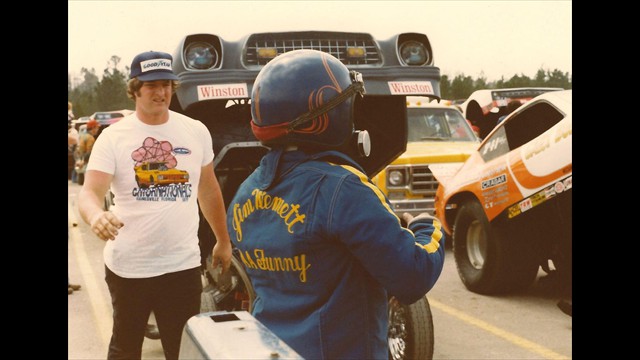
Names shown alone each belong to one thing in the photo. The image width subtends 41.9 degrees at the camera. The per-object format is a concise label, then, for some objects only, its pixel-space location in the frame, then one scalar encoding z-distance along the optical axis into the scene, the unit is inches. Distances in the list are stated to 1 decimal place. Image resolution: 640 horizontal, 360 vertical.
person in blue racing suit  81.3
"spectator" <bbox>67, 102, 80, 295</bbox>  329.2
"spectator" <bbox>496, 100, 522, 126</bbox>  461.7
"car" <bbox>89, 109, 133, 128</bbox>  1794.4
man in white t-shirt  150.2
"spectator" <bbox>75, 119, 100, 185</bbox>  699.4
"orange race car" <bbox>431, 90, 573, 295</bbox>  259.6
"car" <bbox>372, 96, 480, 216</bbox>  409.1
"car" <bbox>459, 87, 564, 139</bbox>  715.4
